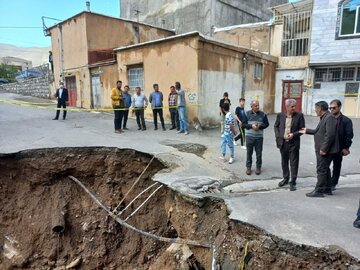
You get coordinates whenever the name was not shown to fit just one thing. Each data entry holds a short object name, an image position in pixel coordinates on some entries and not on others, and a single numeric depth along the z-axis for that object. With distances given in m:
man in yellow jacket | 9.80
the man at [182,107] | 9.98
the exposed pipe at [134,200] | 5.91
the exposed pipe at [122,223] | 4.25
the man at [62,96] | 11.31
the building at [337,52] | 14.60
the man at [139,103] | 10.53
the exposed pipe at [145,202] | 5.62
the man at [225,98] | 9.55
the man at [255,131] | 5.82
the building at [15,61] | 54.62
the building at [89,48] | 16.19
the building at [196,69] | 10.73
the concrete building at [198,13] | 21.45
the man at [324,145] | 4.46
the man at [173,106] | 10.35
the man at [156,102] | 10.68
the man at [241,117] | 8.15
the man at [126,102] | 10.56
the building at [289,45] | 16.39
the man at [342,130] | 4.84
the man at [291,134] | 5.02
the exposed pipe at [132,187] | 6.30
